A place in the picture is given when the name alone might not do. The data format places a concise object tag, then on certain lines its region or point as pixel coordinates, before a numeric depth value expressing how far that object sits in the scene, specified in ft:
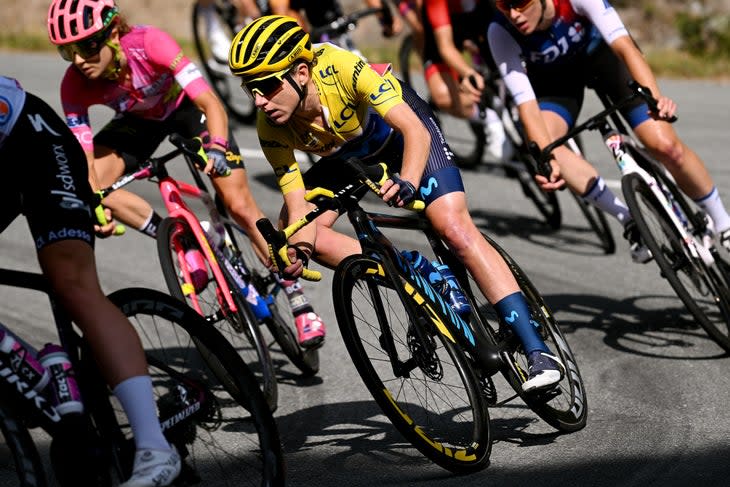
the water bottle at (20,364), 28.30
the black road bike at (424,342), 33.86
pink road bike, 41.60
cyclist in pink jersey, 42.06
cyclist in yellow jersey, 35.32
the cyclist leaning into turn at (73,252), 28.19
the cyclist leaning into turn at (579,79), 45.14
